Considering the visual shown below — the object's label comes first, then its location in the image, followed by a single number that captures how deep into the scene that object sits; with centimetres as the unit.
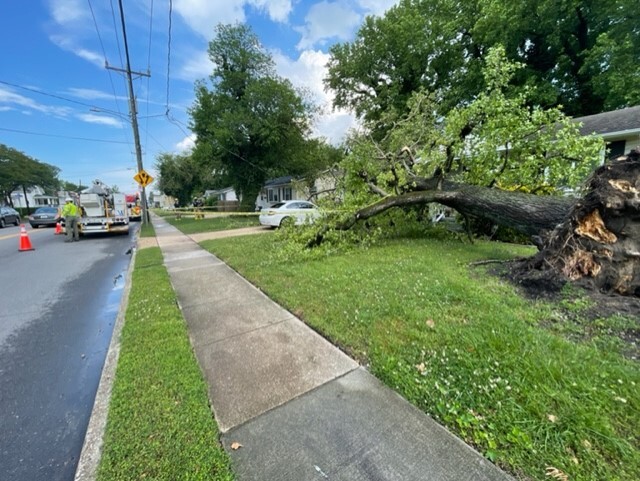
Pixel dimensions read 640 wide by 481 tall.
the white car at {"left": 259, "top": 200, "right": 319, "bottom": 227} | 1368
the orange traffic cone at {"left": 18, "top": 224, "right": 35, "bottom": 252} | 929
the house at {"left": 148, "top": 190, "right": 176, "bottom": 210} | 8768
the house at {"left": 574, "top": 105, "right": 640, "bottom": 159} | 976
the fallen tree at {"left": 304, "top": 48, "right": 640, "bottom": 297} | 356
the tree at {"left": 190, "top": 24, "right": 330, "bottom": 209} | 1719
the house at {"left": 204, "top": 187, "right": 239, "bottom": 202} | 4702
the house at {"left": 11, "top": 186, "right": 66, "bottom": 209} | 5603
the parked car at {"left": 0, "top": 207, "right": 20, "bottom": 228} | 2005
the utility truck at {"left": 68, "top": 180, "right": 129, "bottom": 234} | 1252
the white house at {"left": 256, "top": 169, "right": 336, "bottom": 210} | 2463
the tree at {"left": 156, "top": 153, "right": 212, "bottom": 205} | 3919
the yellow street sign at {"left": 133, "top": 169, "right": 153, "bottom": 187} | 1595
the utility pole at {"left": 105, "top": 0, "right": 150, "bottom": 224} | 1644
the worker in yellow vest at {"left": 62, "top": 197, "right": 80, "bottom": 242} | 1080
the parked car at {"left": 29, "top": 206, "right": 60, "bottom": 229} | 1919
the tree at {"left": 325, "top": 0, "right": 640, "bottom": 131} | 1390
